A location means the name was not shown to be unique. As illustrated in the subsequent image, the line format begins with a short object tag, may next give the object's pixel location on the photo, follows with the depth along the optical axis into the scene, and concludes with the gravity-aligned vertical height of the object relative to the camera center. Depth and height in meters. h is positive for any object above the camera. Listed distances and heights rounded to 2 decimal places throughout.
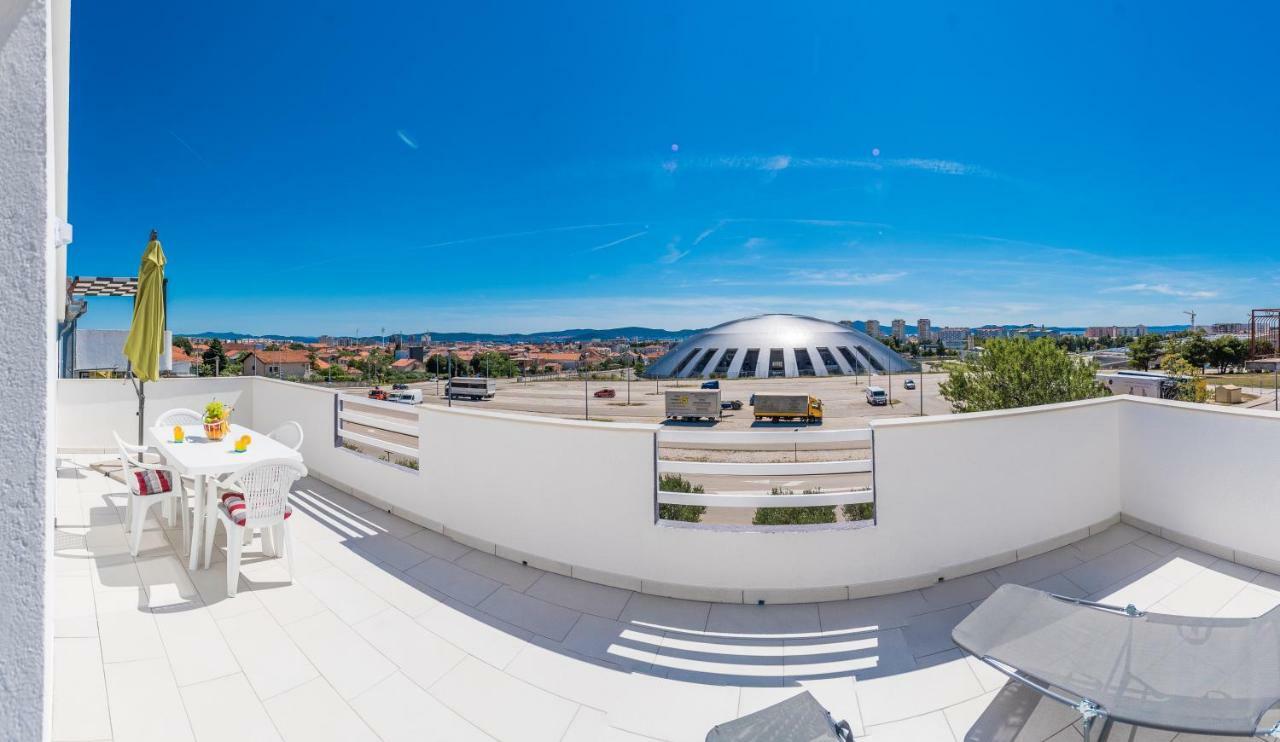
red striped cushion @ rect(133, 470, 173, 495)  3.40 -0.80
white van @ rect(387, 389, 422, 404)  23.62 -1.35
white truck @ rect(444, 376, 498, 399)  31.77 -1.37
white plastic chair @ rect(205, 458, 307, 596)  2.90 -0.84
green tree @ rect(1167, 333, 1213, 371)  29.92 +1.06
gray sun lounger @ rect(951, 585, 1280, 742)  1.47 -1.01
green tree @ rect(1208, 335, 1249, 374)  31.45 +0.89
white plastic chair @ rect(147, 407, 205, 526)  4.77 -0.50
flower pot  3.96 -0.50
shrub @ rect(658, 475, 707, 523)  4.02 -1.18
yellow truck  22.52 -1.91
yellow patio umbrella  4.13 +0.40
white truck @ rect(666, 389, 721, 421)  23.91 -1.79
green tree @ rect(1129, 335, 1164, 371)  31.78 +0.91
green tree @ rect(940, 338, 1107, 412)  7.85 -0.18
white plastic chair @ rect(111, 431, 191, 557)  3.33 -0.84
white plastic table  3.11 -0.60
